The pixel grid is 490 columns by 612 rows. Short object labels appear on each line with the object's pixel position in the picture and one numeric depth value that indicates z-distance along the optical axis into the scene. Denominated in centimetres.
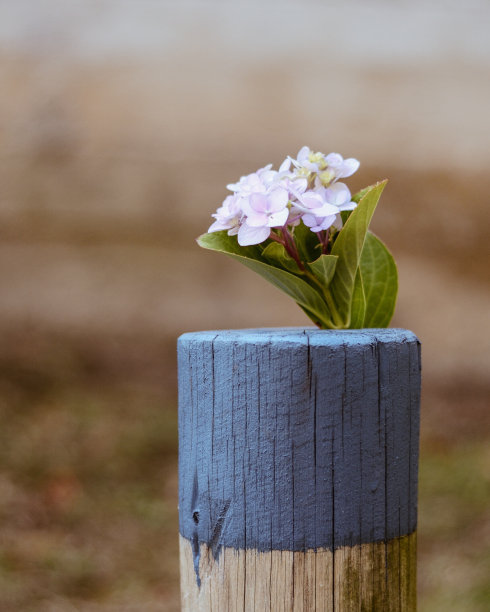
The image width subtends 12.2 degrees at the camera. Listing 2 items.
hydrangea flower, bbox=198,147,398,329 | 125
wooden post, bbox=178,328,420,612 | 123
